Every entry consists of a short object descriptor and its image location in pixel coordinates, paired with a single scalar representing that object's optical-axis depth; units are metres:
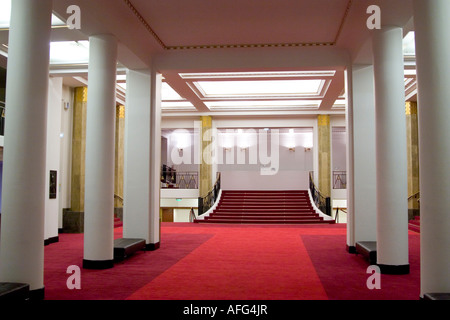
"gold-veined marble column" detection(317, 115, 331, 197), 18.08
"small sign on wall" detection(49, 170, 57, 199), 10.82
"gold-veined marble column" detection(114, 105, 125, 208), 16.25
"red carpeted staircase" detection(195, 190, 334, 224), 16.77
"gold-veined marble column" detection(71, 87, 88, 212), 12.99
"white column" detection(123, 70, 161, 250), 9.07
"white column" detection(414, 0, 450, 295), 4.22
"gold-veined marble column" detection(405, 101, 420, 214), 15.42
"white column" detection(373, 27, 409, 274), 6.45
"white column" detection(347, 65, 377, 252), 8.59
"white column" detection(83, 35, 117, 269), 6.96
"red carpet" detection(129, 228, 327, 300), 5.24
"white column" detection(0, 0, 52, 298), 4.73
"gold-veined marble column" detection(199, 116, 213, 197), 18.52
